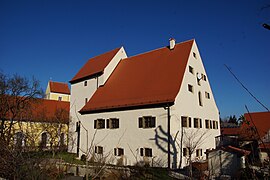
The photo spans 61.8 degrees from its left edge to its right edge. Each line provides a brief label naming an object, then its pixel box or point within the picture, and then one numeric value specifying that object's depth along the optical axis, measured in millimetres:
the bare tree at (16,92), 26953
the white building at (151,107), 18031
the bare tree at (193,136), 18719
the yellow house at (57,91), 59169
